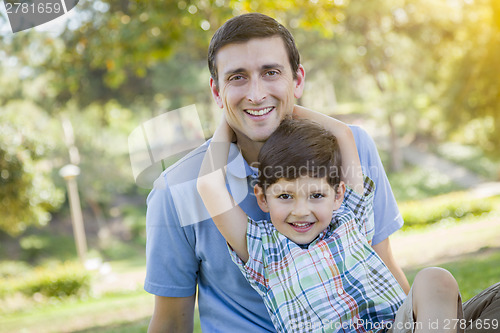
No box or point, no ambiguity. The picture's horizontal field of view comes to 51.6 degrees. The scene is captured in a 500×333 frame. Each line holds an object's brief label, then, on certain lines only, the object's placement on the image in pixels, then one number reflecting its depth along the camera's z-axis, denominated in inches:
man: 76.8
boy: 67.4
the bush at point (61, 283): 457.7
